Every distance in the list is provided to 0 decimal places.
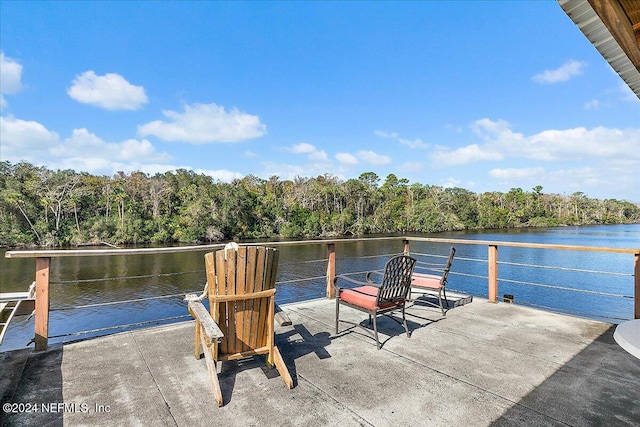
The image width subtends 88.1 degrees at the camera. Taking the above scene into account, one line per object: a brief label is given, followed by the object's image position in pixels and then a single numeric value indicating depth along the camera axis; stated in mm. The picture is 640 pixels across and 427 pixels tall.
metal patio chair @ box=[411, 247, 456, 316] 3728
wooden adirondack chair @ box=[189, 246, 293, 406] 2098
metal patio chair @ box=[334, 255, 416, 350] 2900
